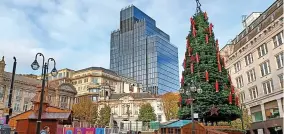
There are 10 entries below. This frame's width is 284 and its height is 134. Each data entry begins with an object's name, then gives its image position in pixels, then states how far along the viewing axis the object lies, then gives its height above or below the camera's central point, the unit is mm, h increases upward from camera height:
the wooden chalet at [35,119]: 19109 +78
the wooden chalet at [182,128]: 20947 -842
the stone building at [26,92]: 65462 +7685
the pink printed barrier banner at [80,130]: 23672 -971
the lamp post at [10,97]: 17938 +1418
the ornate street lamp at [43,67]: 16219 +3347
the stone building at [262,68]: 30859 +6747
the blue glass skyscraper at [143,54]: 125938 +33345
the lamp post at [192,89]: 19108 +2187
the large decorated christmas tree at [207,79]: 25812 +3967
